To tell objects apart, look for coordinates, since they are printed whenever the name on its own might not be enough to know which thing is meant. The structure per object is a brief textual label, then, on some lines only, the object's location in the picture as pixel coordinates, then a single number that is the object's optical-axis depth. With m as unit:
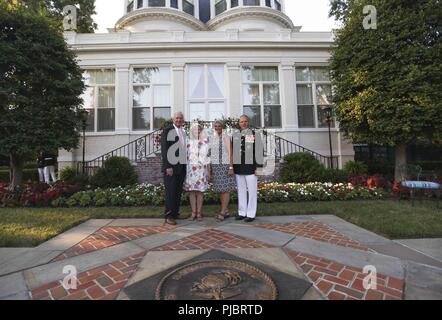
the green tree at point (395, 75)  8.47
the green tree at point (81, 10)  16.73
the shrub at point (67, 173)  10.58
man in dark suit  5.17
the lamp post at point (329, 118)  11.69
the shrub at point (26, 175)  12.55
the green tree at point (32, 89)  7.73
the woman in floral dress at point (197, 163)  5.38
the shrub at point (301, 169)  9.54
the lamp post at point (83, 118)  9.15
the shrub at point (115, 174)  9.10
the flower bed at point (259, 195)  7.38
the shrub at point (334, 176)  9.59
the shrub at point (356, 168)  10.45
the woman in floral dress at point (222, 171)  5.48
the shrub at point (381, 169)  11.89
